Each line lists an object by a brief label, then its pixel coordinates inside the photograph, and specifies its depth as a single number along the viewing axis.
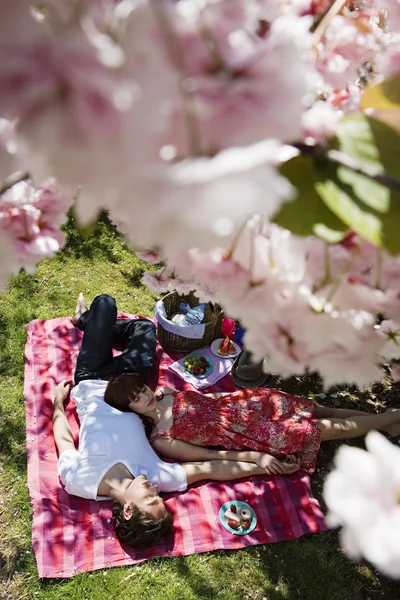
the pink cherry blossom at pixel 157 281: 1.81
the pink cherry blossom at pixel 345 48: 0.97
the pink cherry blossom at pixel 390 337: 0.88
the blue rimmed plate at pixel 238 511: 2.79
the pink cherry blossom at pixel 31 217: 0.88
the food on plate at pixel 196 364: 3.53
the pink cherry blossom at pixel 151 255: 1.19
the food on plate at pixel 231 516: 2.81
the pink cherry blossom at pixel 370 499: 0.52
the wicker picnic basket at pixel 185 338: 3.59
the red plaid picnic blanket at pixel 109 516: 2.64
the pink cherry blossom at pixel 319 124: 0.57
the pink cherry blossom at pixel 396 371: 2.03
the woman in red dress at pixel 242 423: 3.05
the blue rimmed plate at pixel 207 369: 3.52
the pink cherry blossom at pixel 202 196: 0.39
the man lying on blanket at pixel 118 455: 2.65
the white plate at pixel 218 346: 3.60
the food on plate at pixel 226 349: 3.60
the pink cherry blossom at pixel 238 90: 0.43
